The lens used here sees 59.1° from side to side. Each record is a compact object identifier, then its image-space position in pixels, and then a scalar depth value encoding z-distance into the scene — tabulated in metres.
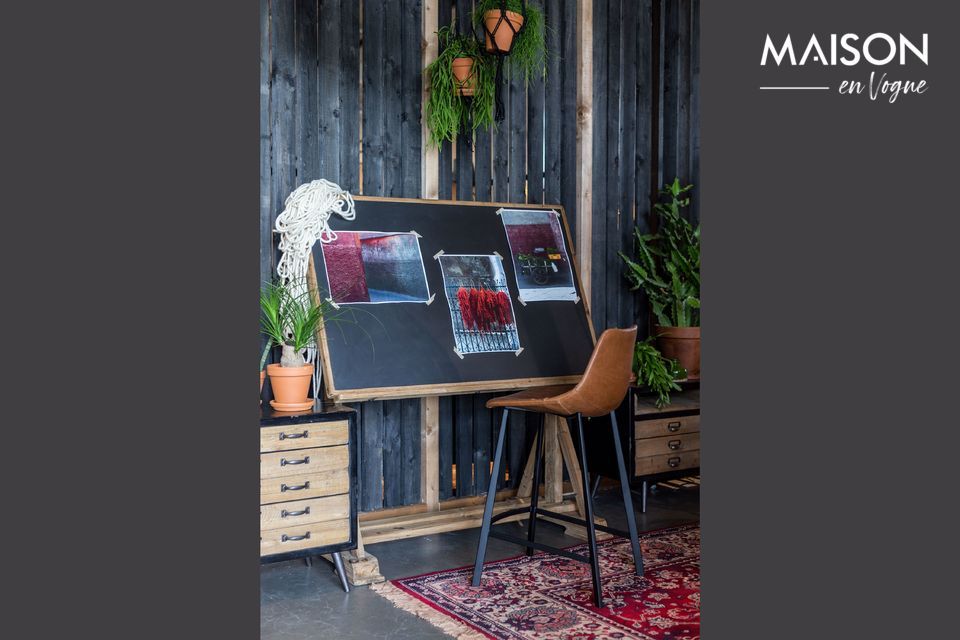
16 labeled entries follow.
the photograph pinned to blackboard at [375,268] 3.84
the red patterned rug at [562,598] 3.00
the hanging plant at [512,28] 4.22
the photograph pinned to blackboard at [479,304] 4.07
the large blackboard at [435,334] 3.73
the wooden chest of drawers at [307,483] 3.26
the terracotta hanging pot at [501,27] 4.22
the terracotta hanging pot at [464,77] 4.25
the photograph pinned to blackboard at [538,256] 4.38
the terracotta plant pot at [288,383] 3.48
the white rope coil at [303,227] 3.78
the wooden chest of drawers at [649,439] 4.59
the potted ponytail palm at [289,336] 3.49
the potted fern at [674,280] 5.04
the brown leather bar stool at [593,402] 3.24
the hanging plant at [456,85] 4.25
